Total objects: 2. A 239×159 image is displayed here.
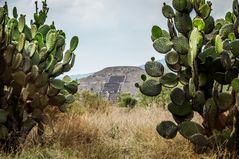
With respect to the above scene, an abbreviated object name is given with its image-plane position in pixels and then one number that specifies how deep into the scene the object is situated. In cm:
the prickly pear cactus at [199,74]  567
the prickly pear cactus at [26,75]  630
